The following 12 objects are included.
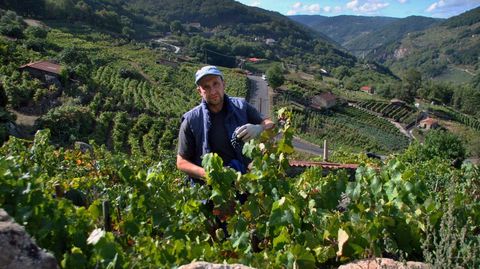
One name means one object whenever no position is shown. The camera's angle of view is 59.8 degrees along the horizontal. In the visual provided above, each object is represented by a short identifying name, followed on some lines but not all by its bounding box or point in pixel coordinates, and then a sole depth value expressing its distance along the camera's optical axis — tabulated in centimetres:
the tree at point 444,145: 2714
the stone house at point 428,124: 6819
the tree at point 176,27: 12515
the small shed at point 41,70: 3391
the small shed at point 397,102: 8125
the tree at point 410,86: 8988
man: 392
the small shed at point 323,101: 6650
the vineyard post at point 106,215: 302
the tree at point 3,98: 2345
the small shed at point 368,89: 9831
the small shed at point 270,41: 15344
